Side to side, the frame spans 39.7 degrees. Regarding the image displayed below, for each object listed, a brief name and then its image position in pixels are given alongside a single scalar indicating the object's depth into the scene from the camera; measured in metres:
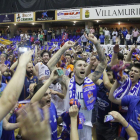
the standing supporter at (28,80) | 4.09
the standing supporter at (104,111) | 3.06
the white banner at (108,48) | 12.63
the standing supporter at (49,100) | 2.09
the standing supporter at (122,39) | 15.75
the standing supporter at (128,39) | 15.44
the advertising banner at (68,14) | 20.18
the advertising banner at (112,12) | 17.89
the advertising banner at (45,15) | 21.45
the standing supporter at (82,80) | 2.89
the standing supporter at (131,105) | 2.34
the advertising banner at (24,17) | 22.72
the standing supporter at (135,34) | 15.52
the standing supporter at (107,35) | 16.57
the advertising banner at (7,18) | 23.81
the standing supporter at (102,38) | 16.42
